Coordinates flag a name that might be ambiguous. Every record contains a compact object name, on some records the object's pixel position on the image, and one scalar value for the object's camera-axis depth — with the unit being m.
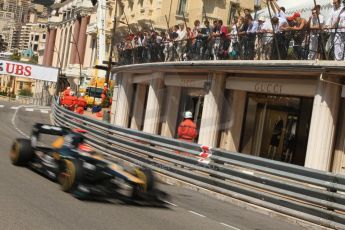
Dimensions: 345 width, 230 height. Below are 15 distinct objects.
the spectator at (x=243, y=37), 18.44
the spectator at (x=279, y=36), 16.66
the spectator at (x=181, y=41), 22.69
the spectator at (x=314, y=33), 15.44
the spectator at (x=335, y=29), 14.84
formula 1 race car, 10.23
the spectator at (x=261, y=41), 17.51
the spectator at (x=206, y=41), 20.72
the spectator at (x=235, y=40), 18.88
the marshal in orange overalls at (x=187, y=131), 17.08
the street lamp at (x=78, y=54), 68.74
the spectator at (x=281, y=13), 16.91
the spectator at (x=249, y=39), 18.12
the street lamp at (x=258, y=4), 36.22
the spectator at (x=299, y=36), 15.87
